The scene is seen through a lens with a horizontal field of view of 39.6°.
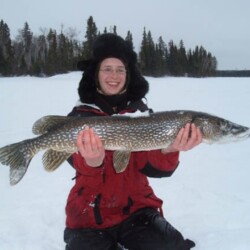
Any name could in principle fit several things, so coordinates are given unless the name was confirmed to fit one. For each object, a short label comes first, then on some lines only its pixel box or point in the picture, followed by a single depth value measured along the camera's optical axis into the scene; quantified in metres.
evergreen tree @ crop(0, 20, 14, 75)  35.38
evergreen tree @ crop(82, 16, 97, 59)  41.91
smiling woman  2.44
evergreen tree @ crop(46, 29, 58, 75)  37.16
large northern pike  2.47
